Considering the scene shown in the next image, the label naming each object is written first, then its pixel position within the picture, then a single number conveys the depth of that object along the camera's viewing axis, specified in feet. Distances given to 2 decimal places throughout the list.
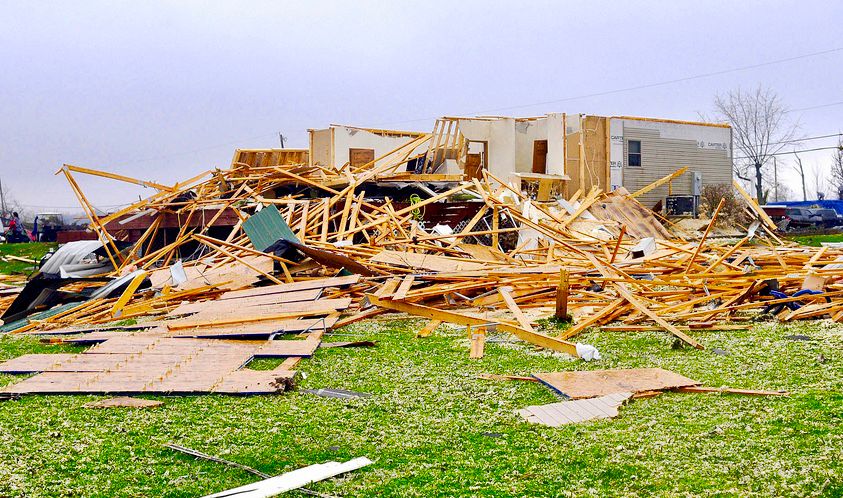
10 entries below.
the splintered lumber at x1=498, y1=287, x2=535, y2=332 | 28.04
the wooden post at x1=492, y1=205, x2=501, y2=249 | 53.12
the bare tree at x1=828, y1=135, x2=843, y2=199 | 213.87
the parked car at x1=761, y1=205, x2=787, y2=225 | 115.28
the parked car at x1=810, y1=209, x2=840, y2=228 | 128.29
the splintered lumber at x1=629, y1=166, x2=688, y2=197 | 84.28
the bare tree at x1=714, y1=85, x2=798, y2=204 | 198.08
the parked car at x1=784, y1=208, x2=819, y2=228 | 123.03
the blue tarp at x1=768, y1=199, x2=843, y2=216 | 171.32
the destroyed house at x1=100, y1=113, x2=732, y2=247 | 82.79
